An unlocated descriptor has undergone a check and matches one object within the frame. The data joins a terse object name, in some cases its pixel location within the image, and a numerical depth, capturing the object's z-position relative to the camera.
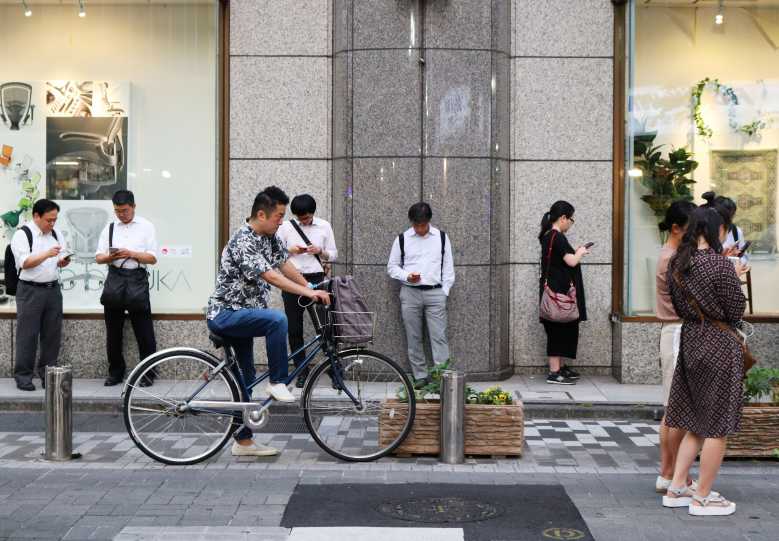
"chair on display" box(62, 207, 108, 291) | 12.41
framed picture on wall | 12.34
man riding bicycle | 8.09
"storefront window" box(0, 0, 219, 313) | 12.42
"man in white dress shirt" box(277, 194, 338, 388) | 11.09
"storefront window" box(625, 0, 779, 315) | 12.28
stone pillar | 11.59
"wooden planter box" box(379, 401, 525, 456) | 8.52
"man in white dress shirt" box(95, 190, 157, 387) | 11.28
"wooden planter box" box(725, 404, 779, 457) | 8.38
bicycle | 8.17
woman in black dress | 11.48
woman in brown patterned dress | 6.80
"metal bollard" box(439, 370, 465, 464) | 8.37
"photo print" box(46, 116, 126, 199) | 12.41
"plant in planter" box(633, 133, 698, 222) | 12.19
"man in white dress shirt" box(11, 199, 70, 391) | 11.20
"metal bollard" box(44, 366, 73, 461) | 8.40
